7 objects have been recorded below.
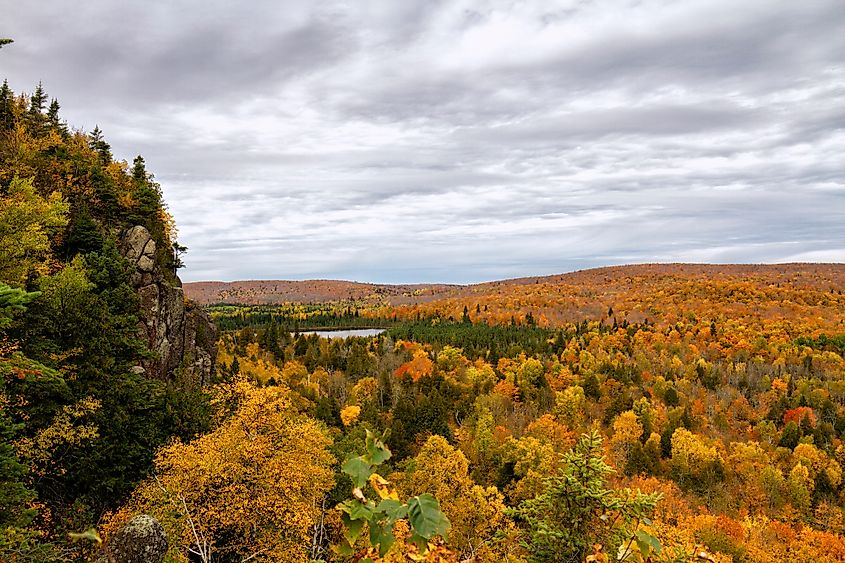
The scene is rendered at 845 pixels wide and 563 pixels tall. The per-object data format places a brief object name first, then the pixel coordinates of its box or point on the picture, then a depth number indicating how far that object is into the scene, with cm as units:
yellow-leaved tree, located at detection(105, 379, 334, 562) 2705
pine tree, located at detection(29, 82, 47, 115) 5845
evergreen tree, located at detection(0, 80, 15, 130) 4908
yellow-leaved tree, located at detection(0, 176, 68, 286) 2673
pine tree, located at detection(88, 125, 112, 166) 5721
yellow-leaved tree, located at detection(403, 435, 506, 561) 3766
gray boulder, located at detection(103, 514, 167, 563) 717
